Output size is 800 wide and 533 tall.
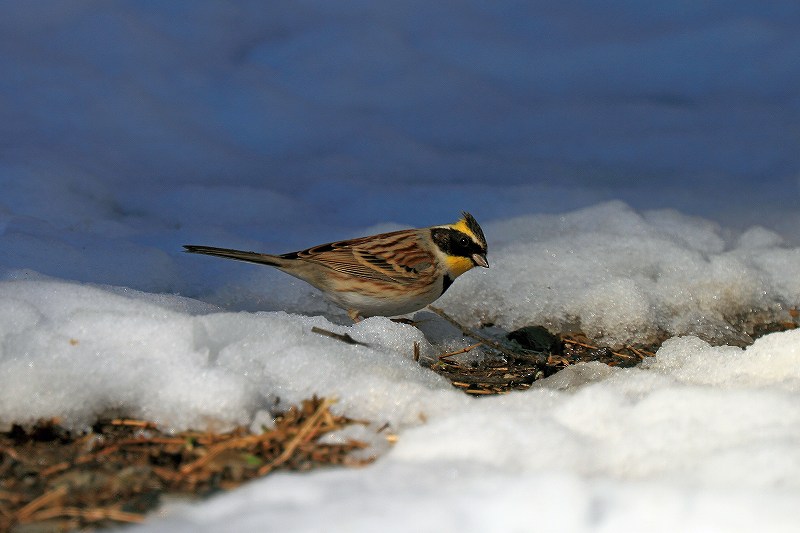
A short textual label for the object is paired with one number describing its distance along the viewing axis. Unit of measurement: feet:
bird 36.83
